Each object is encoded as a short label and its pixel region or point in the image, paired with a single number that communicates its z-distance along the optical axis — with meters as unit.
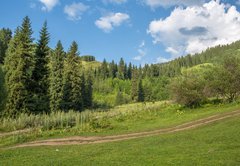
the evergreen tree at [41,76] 35.85
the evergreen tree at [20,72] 33.61
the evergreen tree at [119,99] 103.06
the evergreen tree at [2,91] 24.24
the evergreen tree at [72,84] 47.83
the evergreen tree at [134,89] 105.48
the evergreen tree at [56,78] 46.48
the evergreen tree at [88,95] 69.38
